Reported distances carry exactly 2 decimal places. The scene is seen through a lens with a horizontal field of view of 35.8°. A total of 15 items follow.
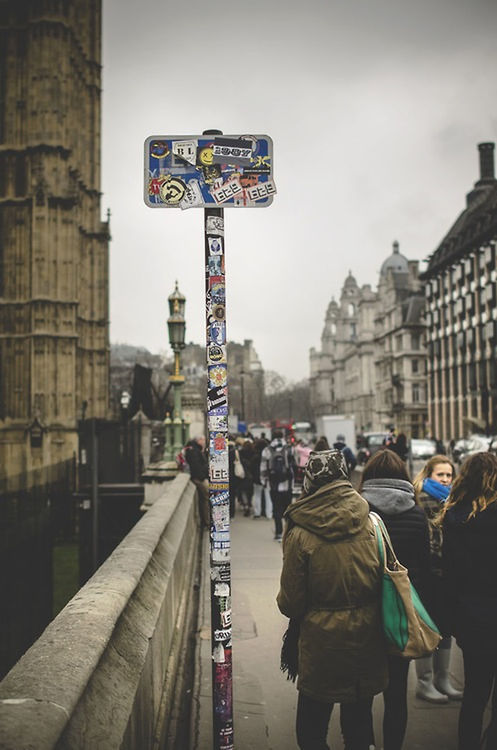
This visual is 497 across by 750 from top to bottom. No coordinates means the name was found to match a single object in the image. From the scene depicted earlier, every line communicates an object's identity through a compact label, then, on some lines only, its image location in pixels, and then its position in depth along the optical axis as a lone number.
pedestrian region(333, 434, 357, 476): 18.15
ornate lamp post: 18.38
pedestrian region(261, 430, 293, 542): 13.15
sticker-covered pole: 3.77
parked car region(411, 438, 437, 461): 36.28
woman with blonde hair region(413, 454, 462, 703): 5.70
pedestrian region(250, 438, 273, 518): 17.99
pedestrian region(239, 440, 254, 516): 18.55
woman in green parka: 3.65
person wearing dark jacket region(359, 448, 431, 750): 4.75
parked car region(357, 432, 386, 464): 40.70
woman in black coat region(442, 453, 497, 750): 4.21
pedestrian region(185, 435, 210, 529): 14.38
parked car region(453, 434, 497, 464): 30.98
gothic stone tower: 35.25
